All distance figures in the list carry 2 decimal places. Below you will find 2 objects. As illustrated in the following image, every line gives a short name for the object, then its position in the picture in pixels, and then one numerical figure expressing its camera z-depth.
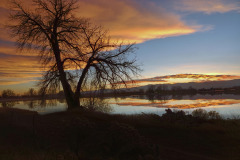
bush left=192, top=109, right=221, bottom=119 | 16.09
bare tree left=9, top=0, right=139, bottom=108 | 16.41
